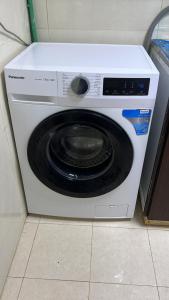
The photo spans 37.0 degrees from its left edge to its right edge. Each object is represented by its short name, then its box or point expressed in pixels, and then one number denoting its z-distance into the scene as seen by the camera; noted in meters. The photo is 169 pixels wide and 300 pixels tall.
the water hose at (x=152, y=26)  1.32
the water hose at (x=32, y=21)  1.32
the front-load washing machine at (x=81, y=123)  0.98
